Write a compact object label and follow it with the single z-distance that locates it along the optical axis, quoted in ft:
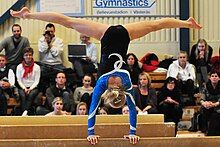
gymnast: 24.60
